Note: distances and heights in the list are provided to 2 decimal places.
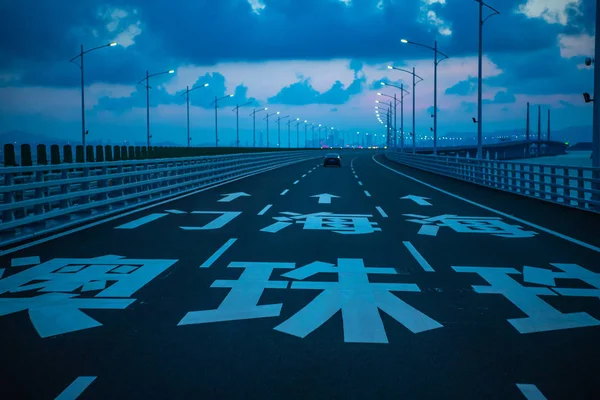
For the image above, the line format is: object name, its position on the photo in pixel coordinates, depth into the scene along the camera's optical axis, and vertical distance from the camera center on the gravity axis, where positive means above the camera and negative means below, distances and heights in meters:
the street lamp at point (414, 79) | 51.91 +6.31
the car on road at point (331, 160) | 53.34 -0.81
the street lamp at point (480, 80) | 31.94 +3.53
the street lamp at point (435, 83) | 44.85 +4.80
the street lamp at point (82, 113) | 41.28 +2.56
